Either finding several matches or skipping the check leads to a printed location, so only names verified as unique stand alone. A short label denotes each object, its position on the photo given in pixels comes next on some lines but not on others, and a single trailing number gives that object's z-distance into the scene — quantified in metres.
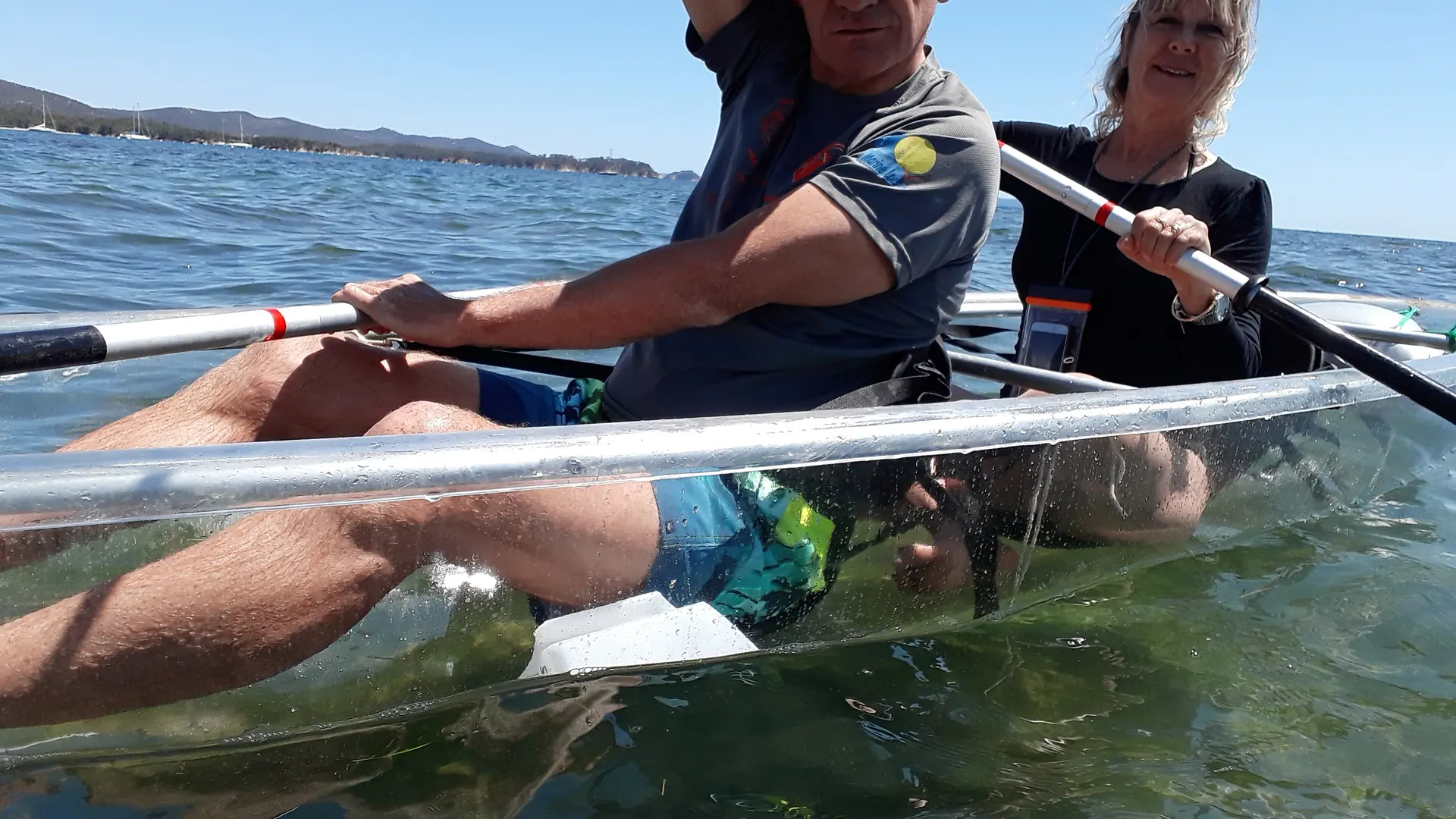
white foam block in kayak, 1.75
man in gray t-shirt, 1.47
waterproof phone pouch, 3.17
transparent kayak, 1.28
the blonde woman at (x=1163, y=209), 2.95
